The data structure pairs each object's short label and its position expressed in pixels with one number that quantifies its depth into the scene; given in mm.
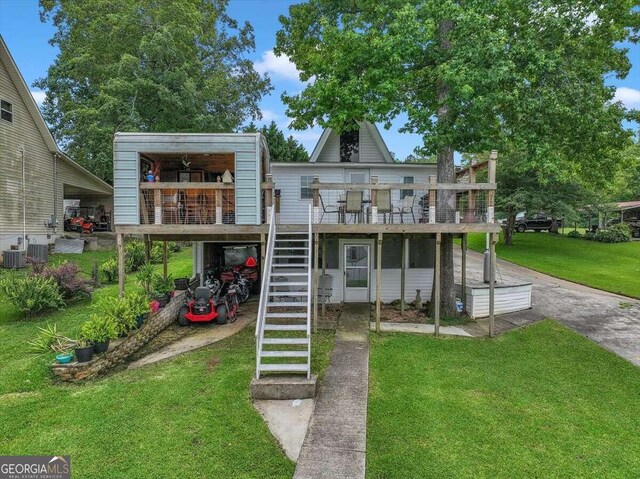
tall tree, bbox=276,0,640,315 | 8922
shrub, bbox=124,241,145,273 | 16125
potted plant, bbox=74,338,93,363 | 6445
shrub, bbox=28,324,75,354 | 7070
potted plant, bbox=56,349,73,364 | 6445
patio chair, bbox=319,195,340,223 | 11369
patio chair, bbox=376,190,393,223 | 8961
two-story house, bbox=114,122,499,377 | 8703
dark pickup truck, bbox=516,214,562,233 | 31422
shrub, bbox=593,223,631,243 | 26516
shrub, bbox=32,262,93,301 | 10430
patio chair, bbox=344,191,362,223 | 9102
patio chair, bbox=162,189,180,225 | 9453
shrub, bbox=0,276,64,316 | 9172
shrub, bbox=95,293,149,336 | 7434
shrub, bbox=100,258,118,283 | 14062
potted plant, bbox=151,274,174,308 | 9548
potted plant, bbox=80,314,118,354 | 6719
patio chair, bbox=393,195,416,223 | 10988
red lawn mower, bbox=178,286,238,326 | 9344
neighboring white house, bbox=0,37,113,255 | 14836
